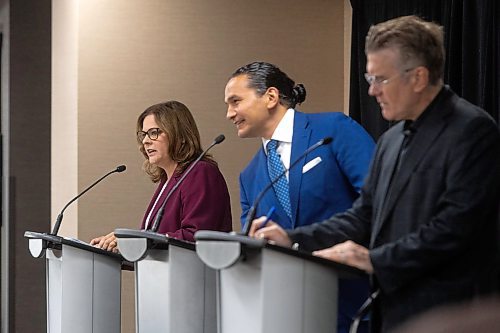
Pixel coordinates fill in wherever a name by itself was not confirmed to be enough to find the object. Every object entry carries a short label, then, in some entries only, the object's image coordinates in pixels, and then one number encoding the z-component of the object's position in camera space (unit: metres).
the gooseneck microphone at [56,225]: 5.98
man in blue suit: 4.85
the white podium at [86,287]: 5.84
